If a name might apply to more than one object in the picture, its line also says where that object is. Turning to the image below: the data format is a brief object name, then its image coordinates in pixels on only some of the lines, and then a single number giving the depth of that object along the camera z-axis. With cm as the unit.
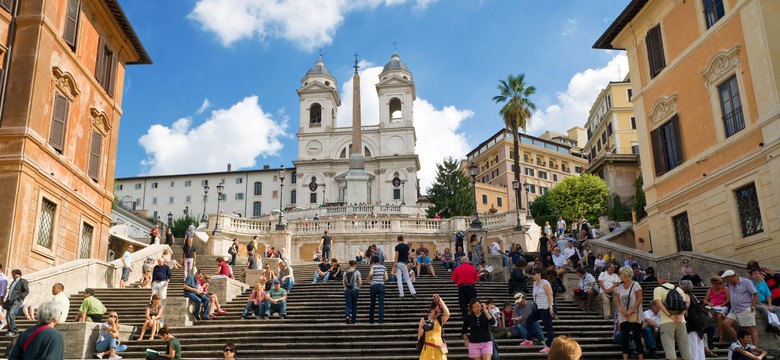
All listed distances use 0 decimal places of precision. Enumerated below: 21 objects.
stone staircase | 1320
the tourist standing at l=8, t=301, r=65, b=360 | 607
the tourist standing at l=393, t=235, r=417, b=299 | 1795
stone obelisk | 7331
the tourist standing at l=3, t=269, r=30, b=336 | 1457
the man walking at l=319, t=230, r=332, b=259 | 2795
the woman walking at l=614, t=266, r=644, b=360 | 1166
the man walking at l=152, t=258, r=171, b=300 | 1834
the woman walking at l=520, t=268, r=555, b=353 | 1317
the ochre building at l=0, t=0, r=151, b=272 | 1945
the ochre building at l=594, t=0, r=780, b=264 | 1817
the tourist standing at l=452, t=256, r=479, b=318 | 1471
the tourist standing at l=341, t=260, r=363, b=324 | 1523
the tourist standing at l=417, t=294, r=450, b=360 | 967
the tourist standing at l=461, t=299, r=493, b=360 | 1014
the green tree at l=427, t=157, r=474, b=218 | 6419
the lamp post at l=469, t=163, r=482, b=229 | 2938
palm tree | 5244
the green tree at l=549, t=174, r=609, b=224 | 5797
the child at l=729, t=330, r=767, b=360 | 1008
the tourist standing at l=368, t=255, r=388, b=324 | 1516
